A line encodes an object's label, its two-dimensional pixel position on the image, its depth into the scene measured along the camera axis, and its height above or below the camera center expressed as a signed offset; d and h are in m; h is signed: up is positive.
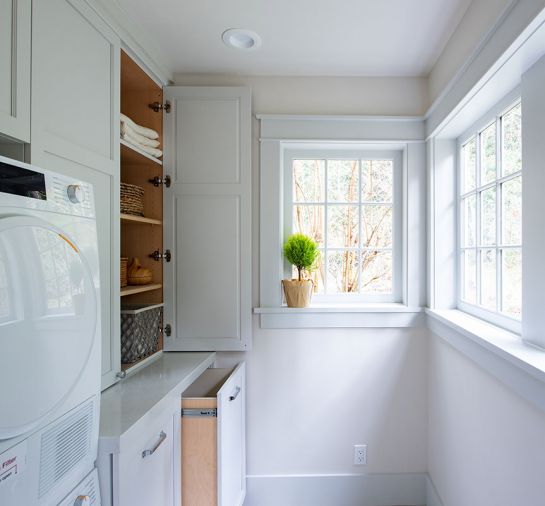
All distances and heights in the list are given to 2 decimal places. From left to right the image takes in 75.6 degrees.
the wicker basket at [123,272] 1.66 -0.08
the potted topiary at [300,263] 1.91 -0.04
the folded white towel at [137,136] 1.51 +0.55
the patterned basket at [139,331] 1.61 -0.36
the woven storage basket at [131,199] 1.63 +0.27
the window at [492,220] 1.35 +0.15
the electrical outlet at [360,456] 1.98 -1.13
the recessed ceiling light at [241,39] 1.59 +1.01
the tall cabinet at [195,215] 1.89 +0.22
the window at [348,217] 2.09 +0.23
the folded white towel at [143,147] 1.54 +0.52
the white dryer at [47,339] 0.65 -0.18
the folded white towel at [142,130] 1.52 +0.59
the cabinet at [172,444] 1.00 -0.68
